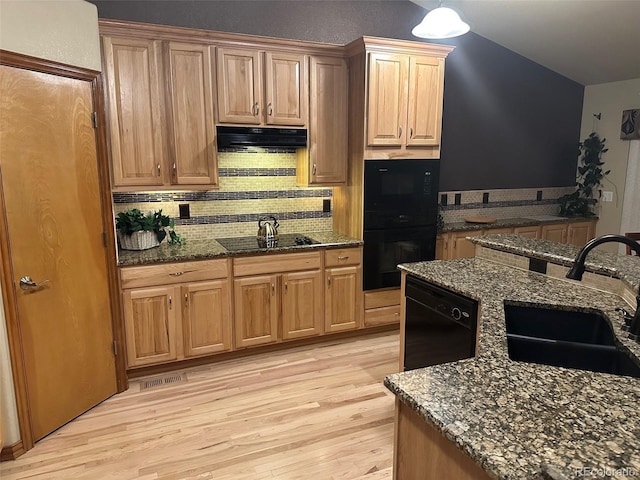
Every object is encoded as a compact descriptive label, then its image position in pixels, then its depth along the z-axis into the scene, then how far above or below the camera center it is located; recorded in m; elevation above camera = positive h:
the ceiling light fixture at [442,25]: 2.85 +0.98
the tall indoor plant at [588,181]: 5.12 -0.04
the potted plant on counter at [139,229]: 3.28 -0.38
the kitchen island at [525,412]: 0.92 -0.58
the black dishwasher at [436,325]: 2.15 -0.78
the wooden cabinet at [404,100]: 3.62 +0.65
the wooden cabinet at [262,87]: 3.35 +0.70
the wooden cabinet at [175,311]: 3.11 -0.96
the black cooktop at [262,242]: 3.51 -0.53
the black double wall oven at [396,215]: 3.76 -0.33
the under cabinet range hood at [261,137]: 3.35 +0.32
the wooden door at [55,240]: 2.33 -0.35
